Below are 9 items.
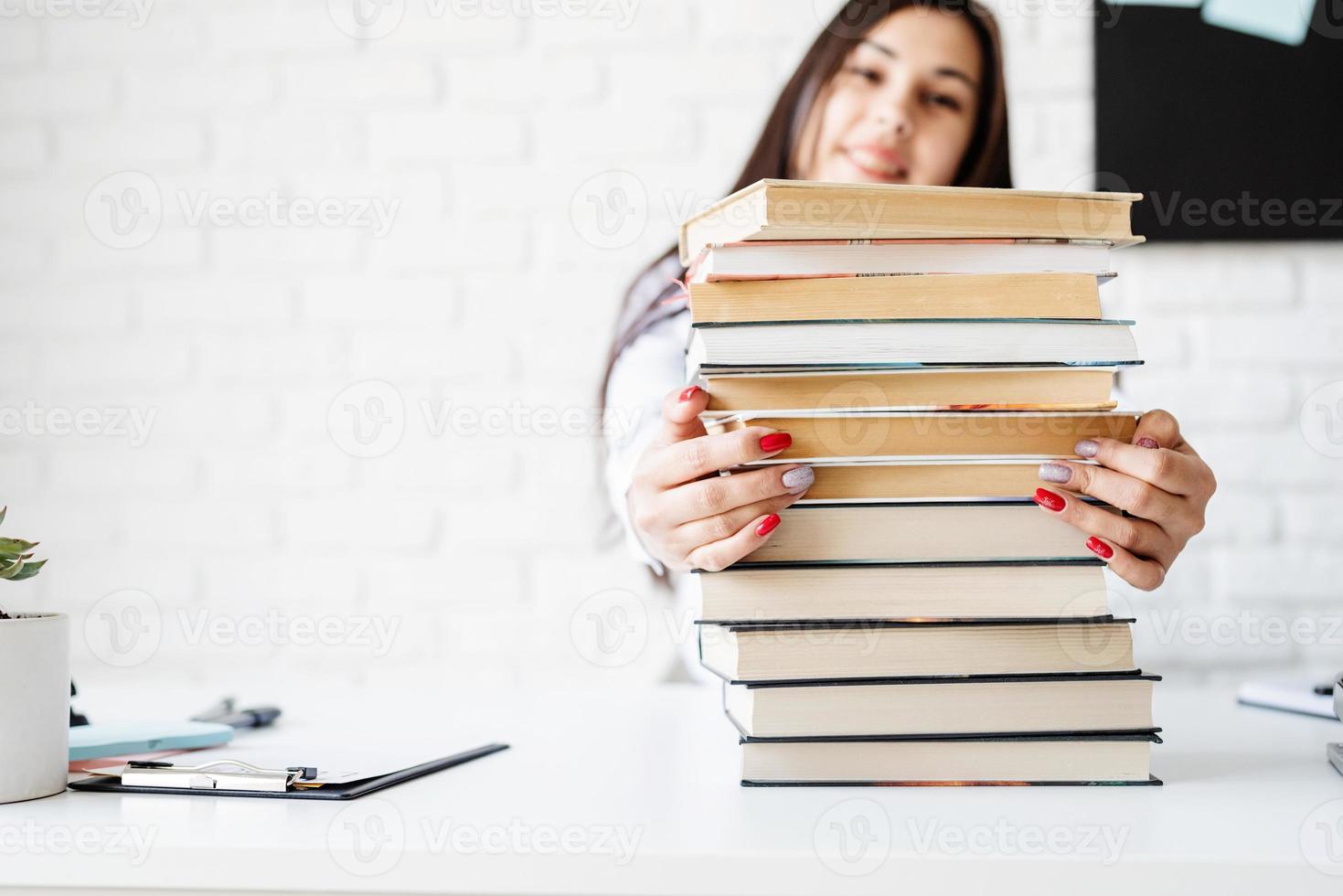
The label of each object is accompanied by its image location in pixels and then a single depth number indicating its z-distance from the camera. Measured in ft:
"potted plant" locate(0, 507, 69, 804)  1.97
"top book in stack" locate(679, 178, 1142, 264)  1.94
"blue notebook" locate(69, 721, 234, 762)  2.34
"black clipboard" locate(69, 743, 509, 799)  2.02
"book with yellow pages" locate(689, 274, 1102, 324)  2.02
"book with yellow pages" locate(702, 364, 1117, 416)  2.04
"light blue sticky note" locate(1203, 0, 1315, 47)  4.87
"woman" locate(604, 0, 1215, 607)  5.04
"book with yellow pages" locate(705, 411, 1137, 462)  2.05
